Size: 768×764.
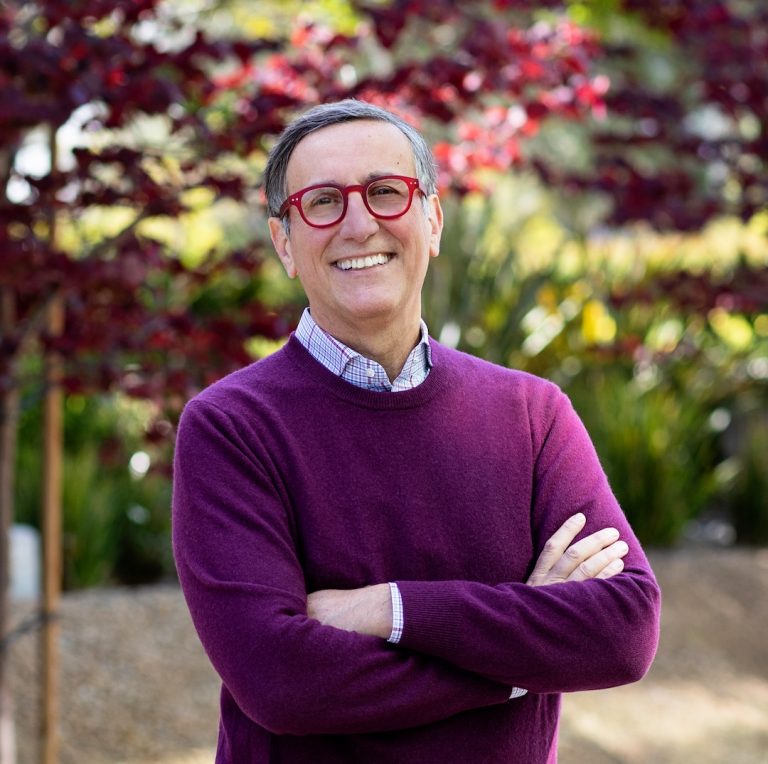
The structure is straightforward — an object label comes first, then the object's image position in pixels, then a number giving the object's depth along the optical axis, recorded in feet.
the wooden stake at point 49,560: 13.64
